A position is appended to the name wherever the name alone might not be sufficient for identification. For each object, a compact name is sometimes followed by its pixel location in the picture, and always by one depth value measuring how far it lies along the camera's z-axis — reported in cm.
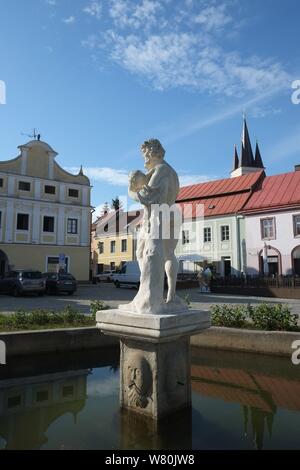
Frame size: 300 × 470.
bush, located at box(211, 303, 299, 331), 732
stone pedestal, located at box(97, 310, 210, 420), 397
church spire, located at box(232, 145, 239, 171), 6854
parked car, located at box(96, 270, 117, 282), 4247
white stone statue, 436
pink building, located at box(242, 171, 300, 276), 3058
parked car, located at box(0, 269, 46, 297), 2139
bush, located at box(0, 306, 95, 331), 770
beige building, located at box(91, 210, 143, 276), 4778
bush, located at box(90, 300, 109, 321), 903
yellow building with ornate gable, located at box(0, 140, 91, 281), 3098
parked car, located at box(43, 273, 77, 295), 2306
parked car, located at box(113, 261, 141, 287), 2992
